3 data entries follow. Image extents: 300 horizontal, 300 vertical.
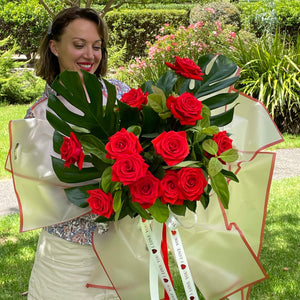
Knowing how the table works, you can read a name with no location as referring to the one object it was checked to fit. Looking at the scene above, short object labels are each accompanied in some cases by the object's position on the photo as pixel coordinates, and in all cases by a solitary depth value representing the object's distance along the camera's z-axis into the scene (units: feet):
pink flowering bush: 30.74
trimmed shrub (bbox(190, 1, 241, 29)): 45.16
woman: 6.95
